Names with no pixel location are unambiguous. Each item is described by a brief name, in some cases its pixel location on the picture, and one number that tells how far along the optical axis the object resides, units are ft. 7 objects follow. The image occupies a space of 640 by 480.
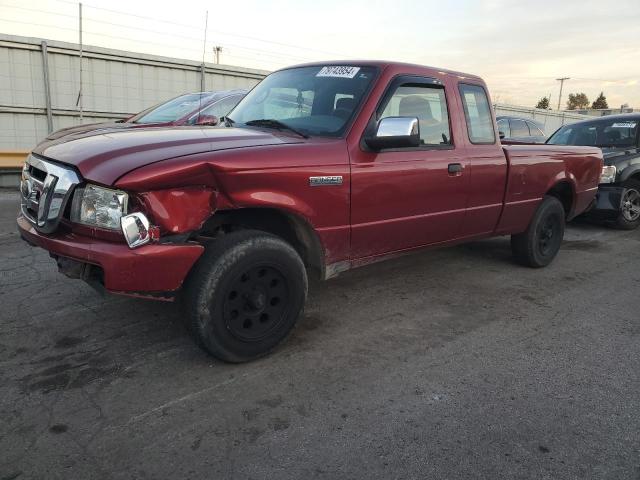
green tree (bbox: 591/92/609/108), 248.13
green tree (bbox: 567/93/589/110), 265.95
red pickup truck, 8.47
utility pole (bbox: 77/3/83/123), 33.94
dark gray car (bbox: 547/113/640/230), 23.99
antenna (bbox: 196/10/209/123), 39.68
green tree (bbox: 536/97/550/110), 257.34
